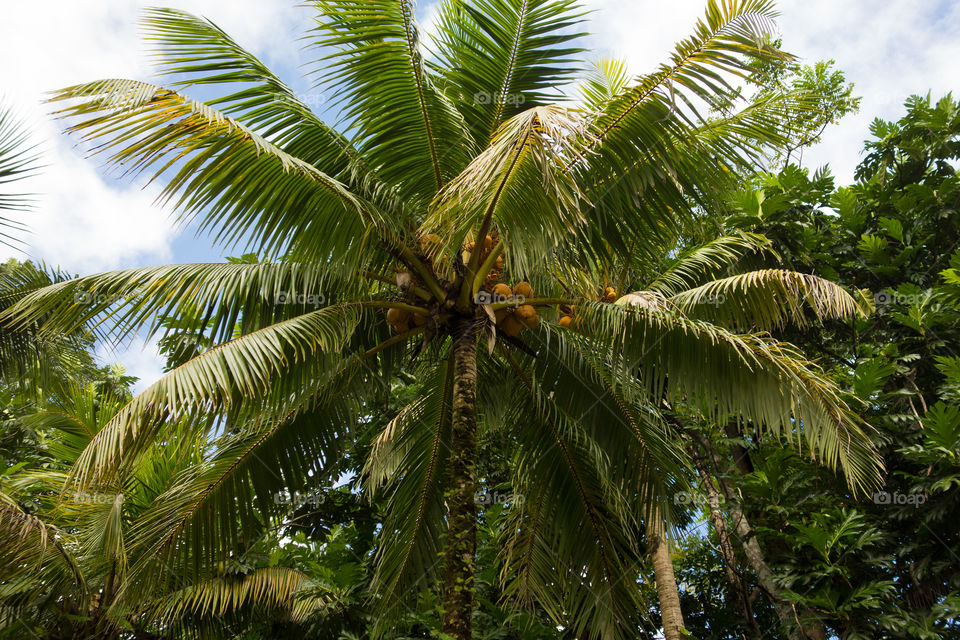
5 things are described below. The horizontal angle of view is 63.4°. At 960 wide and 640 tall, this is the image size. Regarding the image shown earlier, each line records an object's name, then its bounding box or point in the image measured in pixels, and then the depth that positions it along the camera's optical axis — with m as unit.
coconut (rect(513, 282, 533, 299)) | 5.59
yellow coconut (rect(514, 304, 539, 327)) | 5.64
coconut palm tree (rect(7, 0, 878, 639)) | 4.68
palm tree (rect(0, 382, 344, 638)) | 5.36
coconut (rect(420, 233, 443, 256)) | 5.22
